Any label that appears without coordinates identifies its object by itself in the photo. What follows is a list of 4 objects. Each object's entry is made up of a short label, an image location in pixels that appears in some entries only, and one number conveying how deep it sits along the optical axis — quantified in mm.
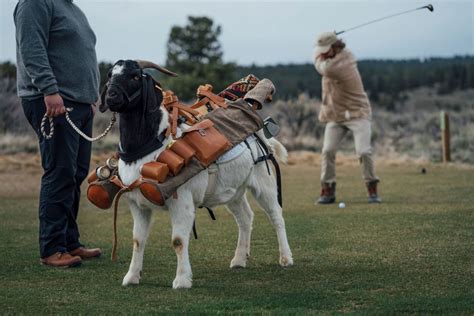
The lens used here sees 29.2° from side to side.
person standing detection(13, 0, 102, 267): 8492
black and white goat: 7363
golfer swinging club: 14695
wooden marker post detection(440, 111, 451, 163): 23703
